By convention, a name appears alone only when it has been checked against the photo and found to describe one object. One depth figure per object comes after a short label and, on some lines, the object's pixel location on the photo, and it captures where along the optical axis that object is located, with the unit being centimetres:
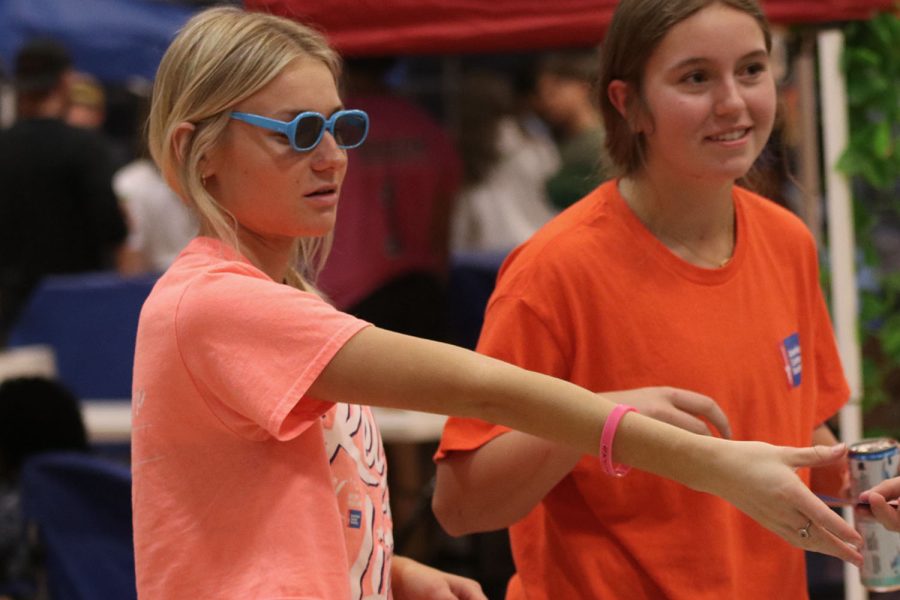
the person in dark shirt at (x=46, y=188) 1378
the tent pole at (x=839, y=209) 696
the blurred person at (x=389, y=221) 1031
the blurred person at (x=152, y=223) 1462
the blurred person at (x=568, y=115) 1316
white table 946
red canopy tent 684
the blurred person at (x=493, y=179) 1286
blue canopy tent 1686
